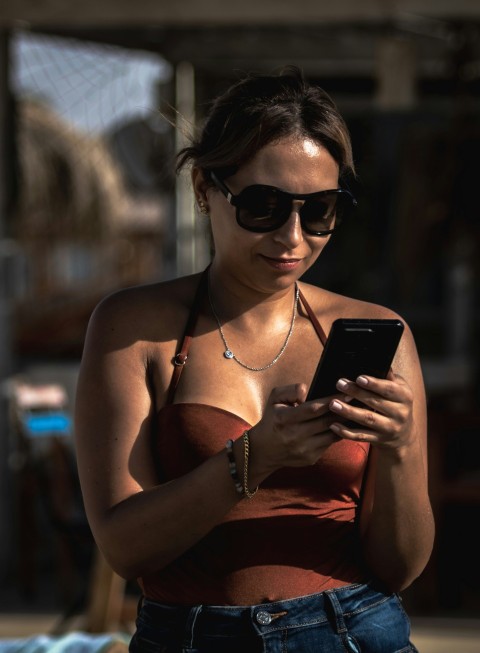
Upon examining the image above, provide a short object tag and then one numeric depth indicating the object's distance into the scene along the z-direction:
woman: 2.24
